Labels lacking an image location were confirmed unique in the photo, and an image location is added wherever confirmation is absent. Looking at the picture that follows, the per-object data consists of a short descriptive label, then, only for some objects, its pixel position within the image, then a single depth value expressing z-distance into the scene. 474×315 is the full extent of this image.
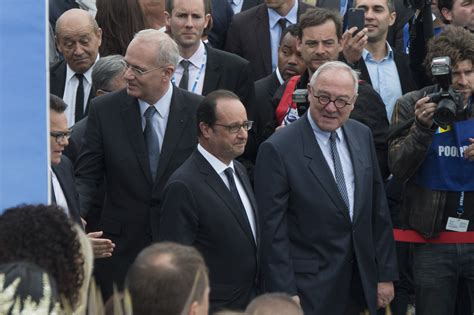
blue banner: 10.95
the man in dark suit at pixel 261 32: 19.48
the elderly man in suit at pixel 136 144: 15.27
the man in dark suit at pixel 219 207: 14.02
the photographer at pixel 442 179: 15.73
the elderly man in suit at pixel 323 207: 14.45
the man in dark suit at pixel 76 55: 18.61
